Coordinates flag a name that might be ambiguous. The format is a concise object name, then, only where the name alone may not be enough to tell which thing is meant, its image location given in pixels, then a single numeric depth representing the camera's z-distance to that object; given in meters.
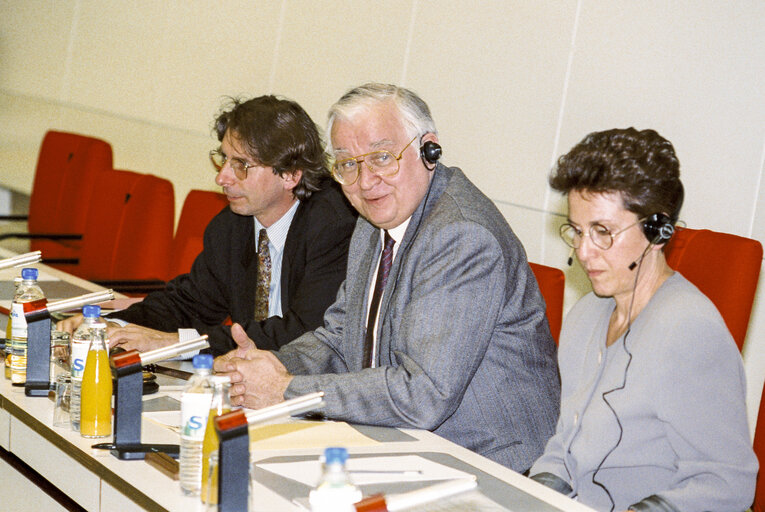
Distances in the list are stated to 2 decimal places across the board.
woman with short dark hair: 2.56
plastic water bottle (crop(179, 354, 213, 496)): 2.45
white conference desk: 2.44
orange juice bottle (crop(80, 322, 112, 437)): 2.71
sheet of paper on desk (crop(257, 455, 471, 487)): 2.50
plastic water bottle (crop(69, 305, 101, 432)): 2.76
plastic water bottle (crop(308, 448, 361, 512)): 2.20
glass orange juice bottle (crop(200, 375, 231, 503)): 2.39
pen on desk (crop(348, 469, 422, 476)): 2.53
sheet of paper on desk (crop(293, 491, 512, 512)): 2.37
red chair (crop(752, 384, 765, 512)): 2.98
